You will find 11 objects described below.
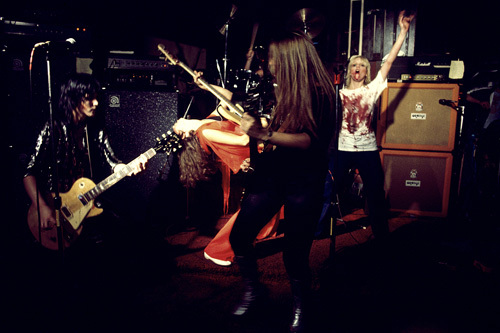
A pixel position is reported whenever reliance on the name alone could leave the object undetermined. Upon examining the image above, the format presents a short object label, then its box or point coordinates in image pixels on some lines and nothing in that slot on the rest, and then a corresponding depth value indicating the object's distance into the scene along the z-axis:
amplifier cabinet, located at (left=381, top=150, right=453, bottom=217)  4.21
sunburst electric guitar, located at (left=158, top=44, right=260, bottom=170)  2.84
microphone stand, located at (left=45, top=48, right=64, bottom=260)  2.02
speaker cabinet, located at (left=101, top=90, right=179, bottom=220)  3.34
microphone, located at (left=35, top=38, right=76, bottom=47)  2.02
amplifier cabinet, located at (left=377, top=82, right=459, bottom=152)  4.12
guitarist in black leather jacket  2.70
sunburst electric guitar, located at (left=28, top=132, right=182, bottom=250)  2.71
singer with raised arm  3.07
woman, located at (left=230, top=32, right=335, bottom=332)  1.65
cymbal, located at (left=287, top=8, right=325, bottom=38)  5.16
